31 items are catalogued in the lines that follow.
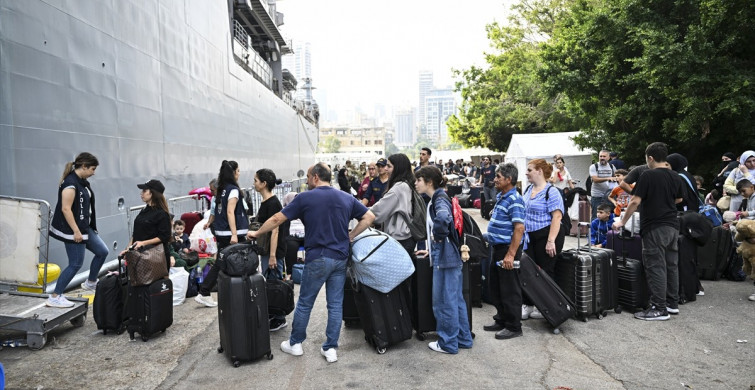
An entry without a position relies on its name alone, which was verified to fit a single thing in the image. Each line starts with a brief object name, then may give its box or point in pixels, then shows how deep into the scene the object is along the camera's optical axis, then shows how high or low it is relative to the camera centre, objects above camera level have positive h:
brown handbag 4.99 -0.99
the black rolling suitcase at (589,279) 5.59 -1.33
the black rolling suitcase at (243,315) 4.33 -1.28
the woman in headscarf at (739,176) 8.16 -0.32
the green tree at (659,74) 10.95 +1.99
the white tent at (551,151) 16.97 +0.22
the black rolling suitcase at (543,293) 5.17 -1.35
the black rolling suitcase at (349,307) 5.35 -1.51
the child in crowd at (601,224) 7.48 -1.01
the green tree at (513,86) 28.67 +4.41
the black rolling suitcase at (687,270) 6.32 -1.39
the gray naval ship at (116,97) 6.46 +1.12
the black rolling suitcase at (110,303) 5.21 -1.41
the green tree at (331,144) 139.75 +4.42
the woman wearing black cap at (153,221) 5.32 -0.60
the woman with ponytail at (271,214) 5.43 -0.60
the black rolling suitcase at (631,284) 5.88 -1.44
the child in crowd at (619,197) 8.78 -0.70
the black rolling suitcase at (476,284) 6.23 -1.50
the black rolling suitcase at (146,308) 5.08 -1.42
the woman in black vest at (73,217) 5.39 -0.56
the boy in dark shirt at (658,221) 5.53 -0.69
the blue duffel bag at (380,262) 4.49 -0.88
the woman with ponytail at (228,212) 5.97 -0.59
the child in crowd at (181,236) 7.58 -1.10
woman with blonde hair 5.38 -0.62
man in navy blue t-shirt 4.35 -0.65
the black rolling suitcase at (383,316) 4.64 -1.41
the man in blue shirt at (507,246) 4.89 -0.84
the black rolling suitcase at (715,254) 7.52 -1.42
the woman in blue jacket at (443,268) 4.60 -0.96
